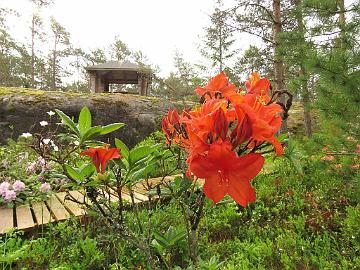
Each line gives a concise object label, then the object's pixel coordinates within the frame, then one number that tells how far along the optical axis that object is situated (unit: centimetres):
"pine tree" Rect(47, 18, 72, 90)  2830
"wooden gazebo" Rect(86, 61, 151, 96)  1437
